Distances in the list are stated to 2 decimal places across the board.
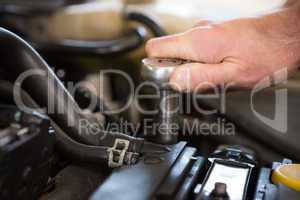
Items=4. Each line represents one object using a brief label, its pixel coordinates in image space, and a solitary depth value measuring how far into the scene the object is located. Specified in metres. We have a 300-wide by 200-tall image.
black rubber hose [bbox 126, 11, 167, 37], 0.98
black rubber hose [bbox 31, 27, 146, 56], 0.99
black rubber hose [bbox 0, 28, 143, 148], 0.71
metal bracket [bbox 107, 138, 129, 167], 0.68
